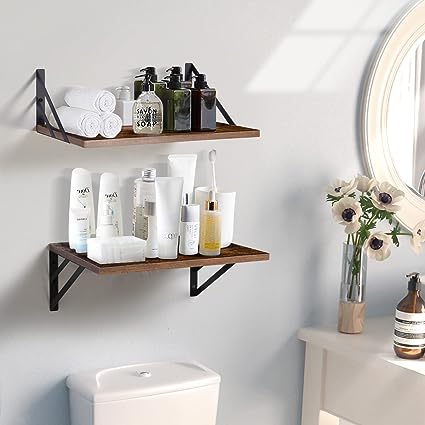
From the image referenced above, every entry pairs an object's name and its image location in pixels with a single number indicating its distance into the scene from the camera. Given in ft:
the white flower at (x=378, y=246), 8.56
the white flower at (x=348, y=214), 8.48
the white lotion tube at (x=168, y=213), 7.55
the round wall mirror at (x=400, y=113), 8.98
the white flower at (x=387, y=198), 8.58
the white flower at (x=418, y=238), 8.90
